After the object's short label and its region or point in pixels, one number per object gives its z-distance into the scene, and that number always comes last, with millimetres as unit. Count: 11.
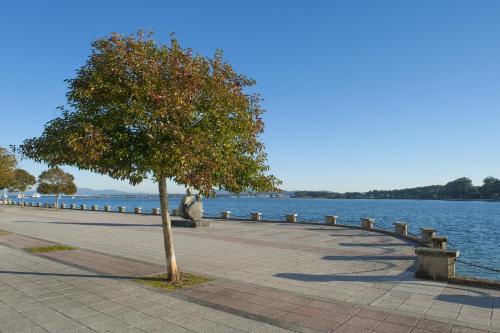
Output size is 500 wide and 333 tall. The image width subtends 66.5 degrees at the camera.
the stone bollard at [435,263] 9664
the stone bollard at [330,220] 26281
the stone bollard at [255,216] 30909
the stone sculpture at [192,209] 24719
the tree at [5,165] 32844
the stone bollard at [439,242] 11107
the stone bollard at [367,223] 23227
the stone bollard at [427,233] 13811
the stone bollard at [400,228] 19594
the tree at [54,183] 51962
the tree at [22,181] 64875
